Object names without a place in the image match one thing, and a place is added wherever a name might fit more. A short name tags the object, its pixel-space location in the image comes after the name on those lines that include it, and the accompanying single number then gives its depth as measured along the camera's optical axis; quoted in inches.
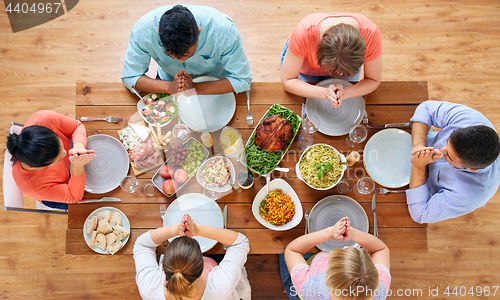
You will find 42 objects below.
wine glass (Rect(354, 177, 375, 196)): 70.6
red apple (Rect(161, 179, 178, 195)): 71.1
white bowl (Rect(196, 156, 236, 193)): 71.1
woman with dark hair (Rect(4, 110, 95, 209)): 64.7
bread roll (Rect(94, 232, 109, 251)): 70.0
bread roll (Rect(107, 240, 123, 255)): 70.4
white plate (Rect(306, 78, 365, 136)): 74.4
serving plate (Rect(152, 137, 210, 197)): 72.0
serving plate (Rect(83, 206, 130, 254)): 70.8
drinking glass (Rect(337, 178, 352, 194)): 71.8
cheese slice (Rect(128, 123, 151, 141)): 73.7
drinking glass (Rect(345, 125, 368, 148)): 71.7
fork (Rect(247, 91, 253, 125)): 75.4
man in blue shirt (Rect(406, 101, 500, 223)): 62.0
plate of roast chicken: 70.1
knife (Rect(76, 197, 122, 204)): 72.6
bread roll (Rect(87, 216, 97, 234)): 70.9
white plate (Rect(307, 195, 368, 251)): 71.5
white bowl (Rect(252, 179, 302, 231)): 70.2
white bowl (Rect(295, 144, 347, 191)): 69.3
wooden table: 72.0
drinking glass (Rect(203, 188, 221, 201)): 72.1
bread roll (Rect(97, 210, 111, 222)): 71.6
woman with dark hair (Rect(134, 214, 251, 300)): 64.3
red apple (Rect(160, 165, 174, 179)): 70.9
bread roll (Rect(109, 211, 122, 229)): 71.6
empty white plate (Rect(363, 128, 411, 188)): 72.5
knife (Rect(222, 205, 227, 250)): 72.2
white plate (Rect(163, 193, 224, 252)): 72.5
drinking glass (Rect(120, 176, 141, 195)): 71.6
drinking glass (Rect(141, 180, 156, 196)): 72.6
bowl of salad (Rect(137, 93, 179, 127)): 75.0
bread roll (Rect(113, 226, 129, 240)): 70.7
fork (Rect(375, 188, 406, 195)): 71.9
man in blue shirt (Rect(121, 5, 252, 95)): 71.9
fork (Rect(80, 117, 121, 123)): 75.0
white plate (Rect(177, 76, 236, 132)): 75.3
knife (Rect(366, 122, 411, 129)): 74.4
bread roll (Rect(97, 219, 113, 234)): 70.2
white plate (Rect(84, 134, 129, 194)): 73.3
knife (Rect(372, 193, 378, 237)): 71.2
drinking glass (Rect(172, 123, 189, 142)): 72.6
